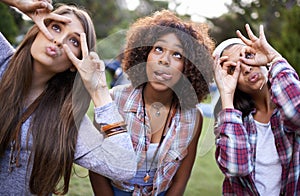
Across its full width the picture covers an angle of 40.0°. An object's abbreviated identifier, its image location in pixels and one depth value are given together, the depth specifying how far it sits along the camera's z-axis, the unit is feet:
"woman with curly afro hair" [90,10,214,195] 6.25
